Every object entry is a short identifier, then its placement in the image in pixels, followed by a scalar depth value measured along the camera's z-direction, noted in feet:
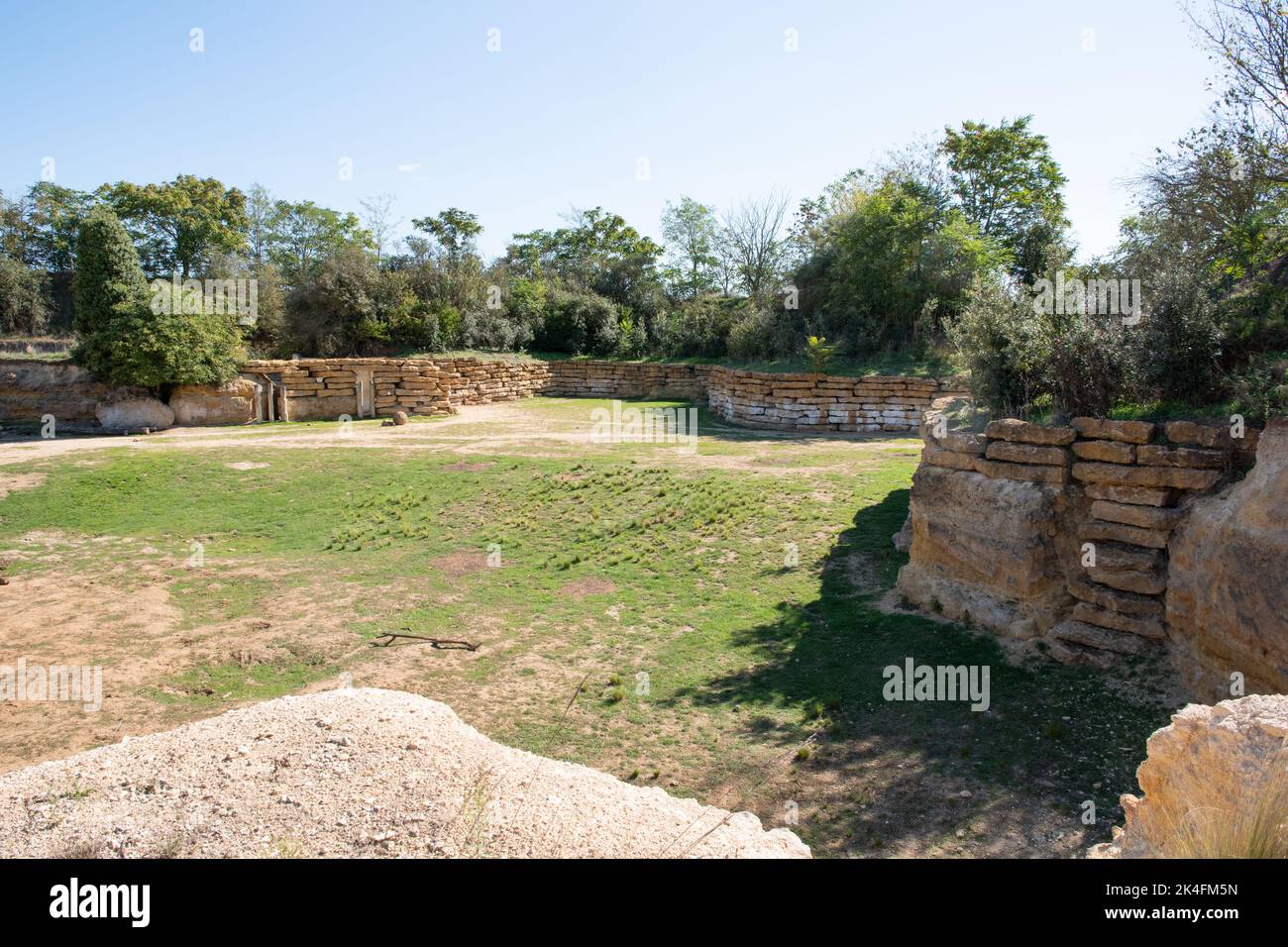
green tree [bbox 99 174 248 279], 103.76
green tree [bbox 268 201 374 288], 102.63
